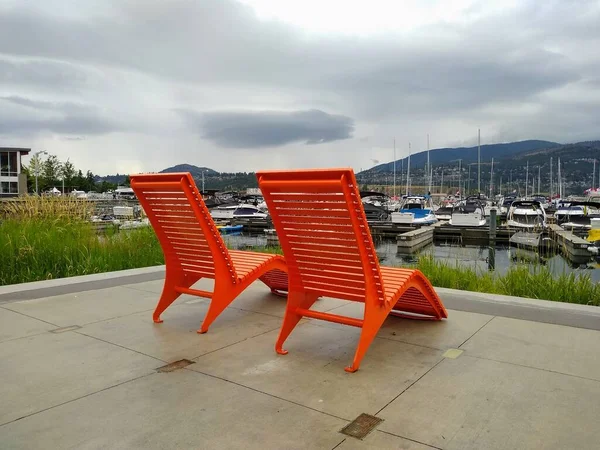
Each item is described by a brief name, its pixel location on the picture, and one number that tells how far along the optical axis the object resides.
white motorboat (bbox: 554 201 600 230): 32.74
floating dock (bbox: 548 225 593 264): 21.12
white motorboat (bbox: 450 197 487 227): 32.72
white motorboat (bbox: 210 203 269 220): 39.59
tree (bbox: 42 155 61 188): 69.81
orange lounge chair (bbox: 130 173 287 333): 4.61
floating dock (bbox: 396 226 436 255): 25.81
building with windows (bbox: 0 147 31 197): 65.94
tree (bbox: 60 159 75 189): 73.62
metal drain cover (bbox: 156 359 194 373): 3.90
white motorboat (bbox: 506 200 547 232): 29.42
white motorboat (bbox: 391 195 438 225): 34.31
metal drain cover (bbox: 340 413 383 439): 2.90
